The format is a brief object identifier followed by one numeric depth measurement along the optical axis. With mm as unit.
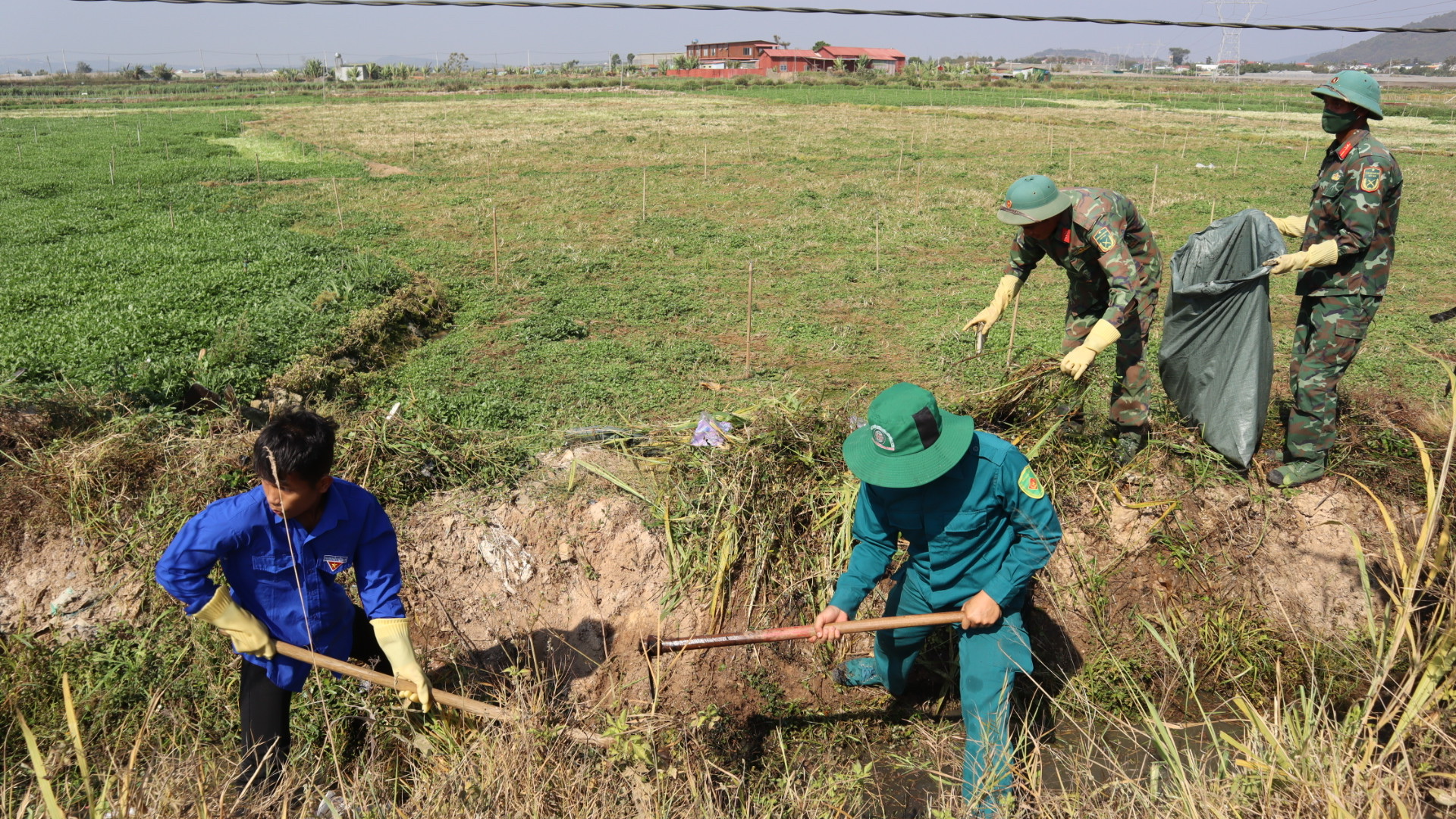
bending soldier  3691
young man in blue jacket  2295
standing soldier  3691
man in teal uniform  2504
